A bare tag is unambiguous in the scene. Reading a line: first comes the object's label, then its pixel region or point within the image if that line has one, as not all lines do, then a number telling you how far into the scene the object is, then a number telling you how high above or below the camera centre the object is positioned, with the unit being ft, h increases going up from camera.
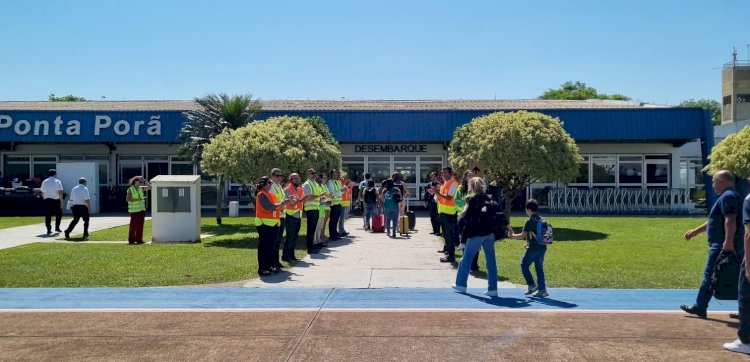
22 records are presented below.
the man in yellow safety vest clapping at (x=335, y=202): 53.42 -1.81
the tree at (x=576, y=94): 267.39 +34.54
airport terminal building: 95.30 +4.87
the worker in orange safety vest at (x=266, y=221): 36.58 -2.26
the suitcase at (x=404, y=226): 60.34 -4.15
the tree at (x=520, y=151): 64.64 +2.64
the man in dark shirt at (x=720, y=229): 24.07 -1.86
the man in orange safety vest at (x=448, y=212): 40.11 -1.94
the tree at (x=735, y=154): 66.33 +2.47
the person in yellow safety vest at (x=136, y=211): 53.47 -2.51
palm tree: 74.43 +6.46
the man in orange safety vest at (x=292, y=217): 41.52 -2.32
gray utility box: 55.06 -2.44
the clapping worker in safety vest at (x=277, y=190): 37.99 -0.62
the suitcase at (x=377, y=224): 63.05 -4.16
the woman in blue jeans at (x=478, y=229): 31.17 -2.29
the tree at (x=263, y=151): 55.36 +2.29
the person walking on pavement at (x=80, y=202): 58.49 -1.98
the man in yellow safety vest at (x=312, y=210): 45.88 -2.11
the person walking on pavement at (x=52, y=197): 60.54 -1.62
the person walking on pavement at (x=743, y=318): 21.21 -4.34
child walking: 30.30 -3.31
